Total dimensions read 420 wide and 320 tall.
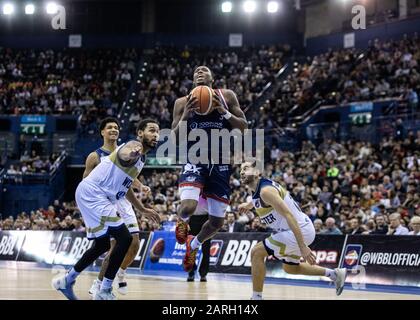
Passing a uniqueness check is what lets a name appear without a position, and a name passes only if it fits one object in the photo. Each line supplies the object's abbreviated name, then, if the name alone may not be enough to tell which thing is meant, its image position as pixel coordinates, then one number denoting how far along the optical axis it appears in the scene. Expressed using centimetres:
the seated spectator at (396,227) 1666
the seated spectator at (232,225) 2122
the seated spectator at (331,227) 1831
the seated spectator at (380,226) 1761
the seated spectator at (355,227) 1825
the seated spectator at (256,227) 2075
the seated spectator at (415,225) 1548
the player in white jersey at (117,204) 1166
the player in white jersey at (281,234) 982
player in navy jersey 1168
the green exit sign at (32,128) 3834
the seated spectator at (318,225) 1905
